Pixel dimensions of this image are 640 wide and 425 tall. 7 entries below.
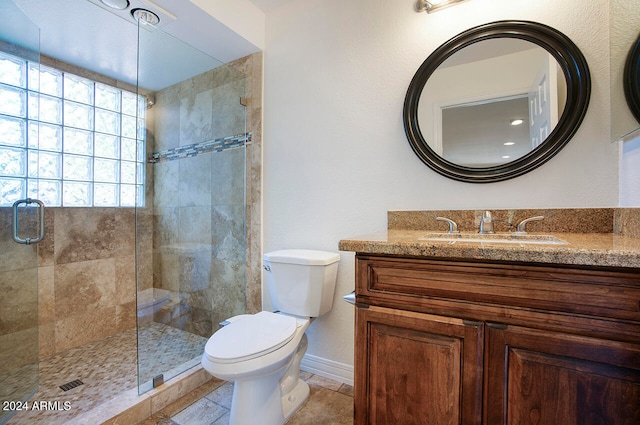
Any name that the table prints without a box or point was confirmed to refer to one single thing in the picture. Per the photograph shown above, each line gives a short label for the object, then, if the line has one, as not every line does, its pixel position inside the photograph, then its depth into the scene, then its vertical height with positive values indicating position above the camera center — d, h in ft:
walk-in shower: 5.94 -0.11
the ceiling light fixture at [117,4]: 5.27 +3.84
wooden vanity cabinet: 2.40 -1.27
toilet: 3.92 -1.93
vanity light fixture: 4.78 +3.51
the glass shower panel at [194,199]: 7.02 +0.27
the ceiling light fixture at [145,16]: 5.55 +3.83
